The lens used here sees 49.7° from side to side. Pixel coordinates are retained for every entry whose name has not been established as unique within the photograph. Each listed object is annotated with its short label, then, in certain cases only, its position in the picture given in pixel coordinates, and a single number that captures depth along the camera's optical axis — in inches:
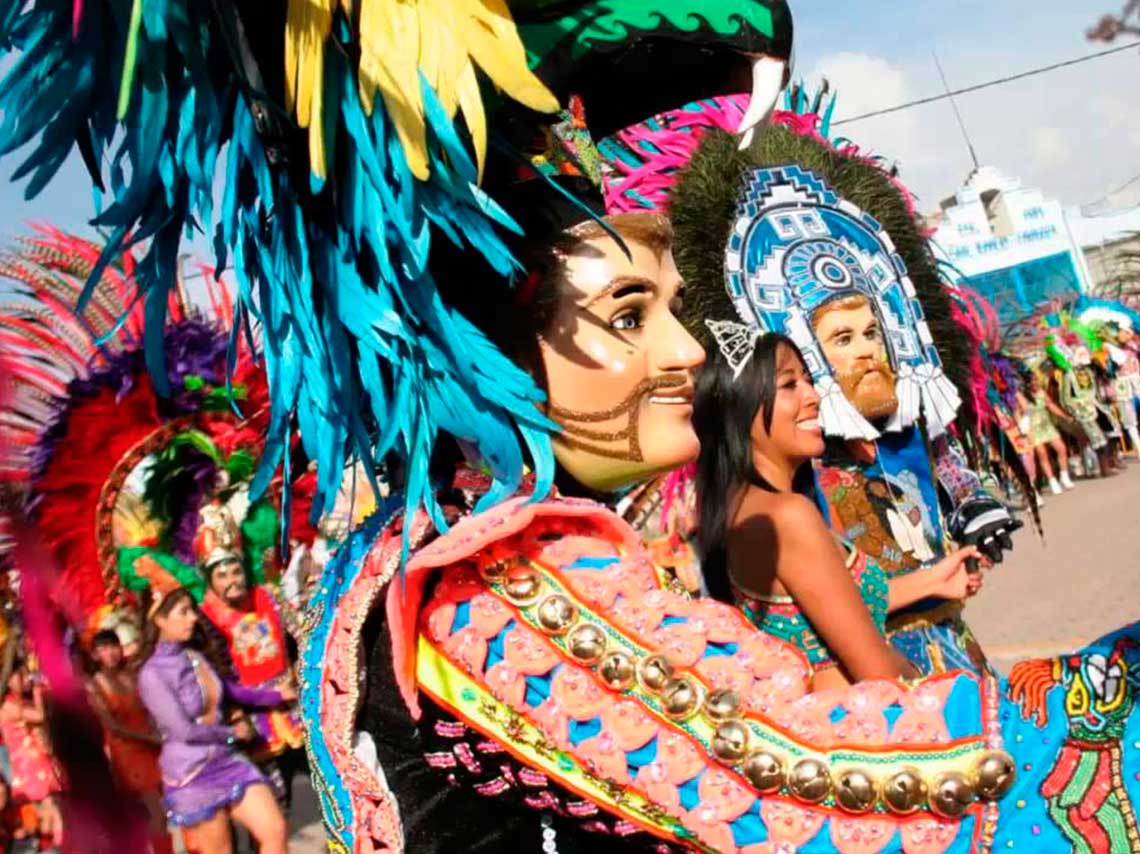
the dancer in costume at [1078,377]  609.3
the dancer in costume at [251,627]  216.7
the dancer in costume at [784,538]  99.0
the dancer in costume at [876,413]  121.6
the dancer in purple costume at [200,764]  185.6
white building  1033.8
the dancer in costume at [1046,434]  602.2
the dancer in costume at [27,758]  111.2
